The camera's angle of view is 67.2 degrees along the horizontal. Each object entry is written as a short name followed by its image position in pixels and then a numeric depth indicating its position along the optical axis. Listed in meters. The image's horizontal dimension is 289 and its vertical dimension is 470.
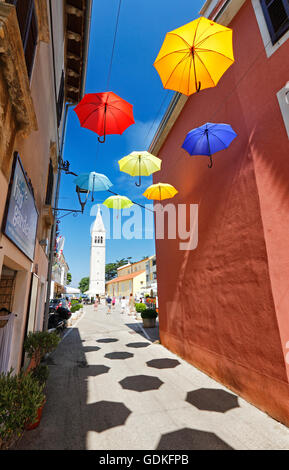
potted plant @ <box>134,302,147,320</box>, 23.41
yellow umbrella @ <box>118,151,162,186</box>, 8.23
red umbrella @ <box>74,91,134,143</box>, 5.80
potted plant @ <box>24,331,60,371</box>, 5.52
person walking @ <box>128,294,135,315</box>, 22.42
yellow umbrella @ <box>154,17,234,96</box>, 4.47
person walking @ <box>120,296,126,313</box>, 23.64
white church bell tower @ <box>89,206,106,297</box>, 55.97
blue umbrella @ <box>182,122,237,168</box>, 5.52
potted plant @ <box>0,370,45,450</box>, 2.71
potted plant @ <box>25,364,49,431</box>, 5.07
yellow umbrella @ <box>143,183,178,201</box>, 8.92
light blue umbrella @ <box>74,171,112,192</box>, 8.96
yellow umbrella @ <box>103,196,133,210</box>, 10.48
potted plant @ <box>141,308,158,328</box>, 14.54
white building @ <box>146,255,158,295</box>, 41.18
